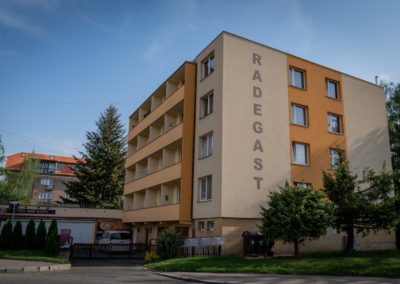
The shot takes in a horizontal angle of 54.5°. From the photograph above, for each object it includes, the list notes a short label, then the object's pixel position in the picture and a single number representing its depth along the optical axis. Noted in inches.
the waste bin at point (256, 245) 790.5
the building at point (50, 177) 2783.0
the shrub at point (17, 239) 1039.0
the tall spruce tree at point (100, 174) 1908.2
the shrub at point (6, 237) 1026.7
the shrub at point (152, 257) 813.0
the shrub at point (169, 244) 804.6
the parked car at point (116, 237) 1285.7
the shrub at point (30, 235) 1046.4
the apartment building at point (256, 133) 869.2
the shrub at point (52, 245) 866.1
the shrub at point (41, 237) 1047.6
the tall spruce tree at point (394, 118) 1338.6
